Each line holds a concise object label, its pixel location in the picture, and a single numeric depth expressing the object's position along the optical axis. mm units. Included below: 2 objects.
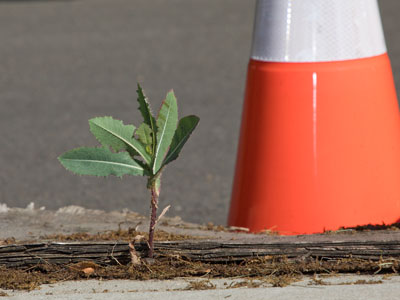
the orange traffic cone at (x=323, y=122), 5883
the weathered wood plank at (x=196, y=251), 4418
